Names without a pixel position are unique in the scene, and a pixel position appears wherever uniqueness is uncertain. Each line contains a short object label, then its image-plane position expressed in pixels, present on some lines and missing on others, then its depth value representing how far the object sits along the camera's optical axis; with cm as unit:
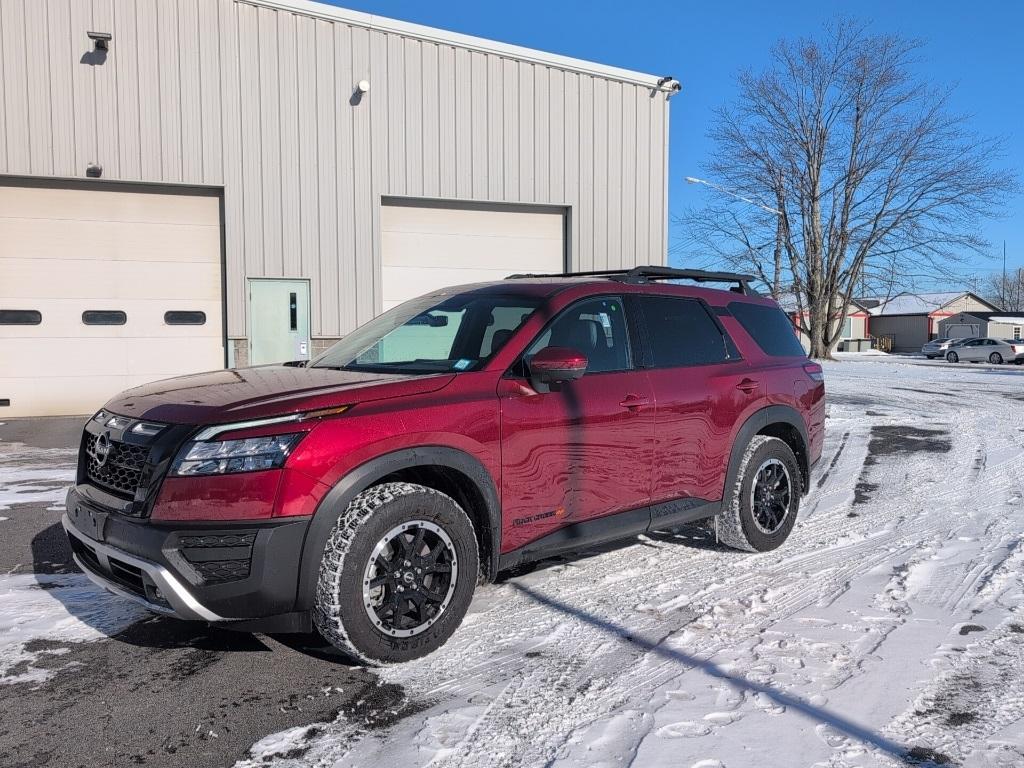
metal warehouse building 1263
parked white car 3916
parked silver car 4672
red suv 314
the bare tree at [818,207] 3588
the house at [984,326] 6181
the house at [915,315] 7138
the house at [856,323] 7276
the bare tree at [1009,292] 10000
